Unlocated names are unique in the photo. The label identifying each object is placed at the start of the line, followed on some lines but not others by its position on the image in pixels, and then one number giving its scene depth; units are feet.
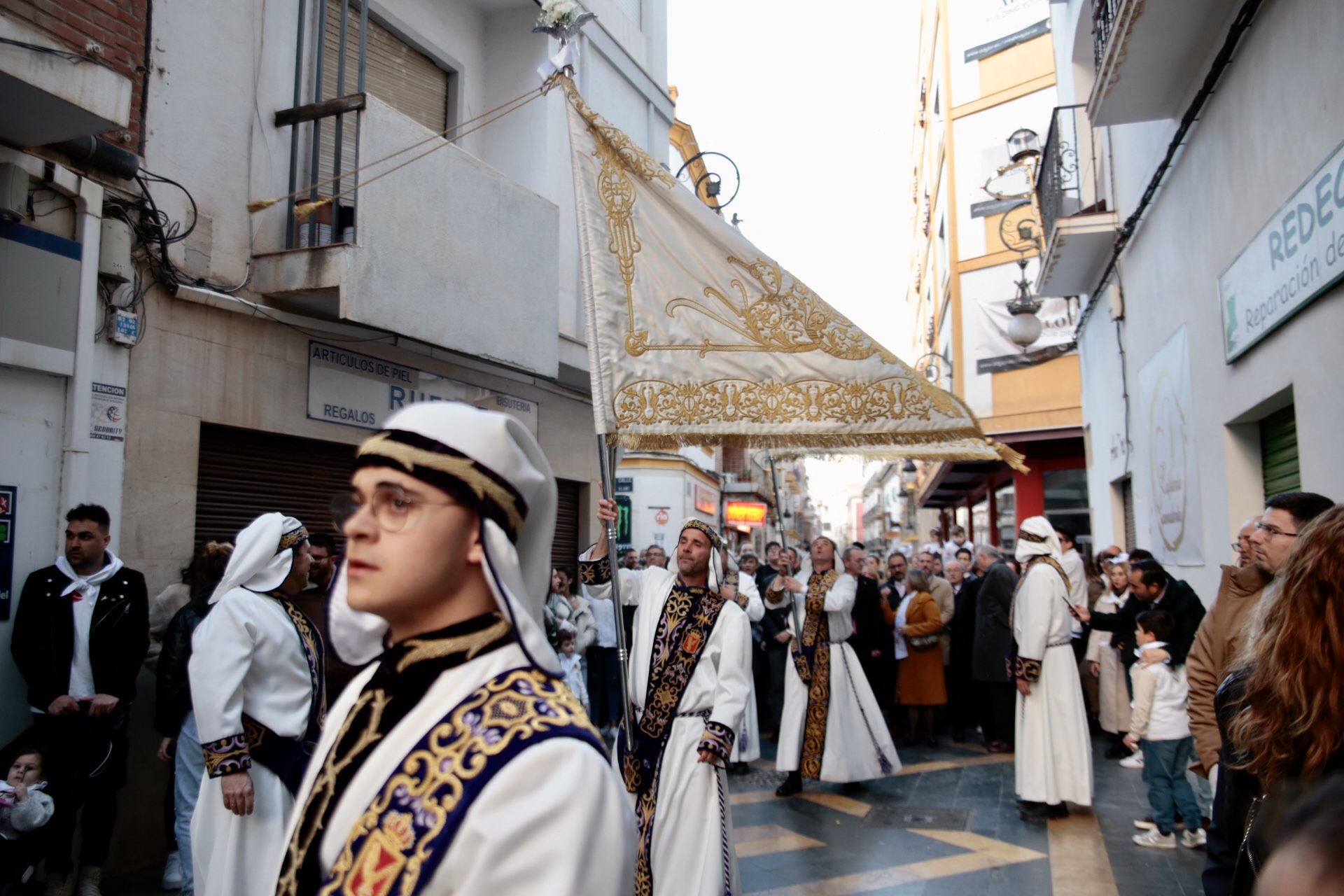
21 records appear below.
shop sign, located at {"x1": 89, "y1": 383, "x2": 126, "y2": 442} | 19.62
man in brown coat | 11.35
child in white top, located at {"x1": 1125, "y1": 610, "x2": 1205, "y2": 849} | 19.27
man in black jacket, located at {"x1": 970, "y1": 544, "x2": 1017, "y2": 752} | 31.17
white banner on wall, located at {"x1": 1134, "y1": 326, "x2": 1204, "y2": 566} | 27.09
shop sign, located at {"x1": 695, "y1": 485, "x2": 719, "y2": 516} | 97.19
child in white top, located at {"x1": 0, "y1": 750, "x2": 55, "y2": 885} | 13.98
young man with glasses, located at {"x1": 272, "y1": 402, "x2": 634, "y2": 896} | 4.70
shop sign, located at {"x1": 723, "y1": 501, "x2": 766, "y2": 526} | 115.44
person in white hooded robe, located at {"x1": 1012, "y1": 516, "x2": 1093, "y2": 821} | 22.81
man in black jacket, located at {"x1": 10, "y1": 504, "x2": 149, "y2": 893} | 16.14
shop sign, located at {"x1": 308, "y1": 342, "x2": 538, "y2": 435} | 26.03
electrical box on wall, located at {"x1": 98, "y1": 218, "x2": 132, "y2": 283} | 19.57
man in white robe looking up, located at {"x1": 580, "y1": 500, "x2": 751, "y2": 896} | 13.91
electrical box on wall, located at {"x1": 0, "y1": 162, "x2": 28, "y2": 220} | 17.40
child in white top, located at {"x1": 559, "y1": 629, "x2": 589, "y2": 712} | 27.76
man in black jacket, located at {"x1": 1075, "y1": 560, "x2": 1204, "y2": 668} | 19.89
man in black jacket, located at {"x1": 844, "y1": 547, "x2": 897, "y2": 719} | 32.30
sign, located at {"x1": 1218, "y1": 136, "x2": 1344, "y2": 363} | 15.98
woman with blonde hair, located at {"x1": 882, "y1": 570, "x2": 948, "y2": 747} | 32.96
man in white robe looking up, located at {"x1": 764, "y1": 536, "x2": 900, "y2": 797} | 25.64
